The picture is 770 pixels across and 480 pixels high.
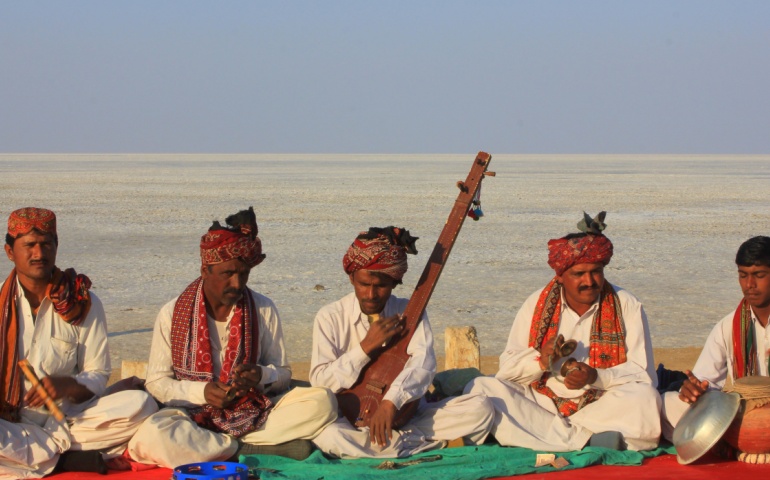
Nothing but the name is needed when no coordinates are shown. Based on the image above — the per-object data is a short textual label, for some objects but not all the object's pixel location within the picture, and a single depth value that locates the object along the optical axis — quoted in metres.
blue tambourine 10.32
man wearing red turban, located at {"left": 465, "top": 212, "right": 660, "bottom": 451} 11.78
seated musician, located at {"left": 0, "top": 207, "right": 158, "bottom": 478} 10.87
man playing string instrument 11.45
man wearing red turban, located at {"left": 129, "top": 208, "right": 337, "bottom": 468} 11.32
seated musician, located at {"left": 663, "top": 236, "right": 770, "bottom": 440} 11.60
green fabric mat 10.79
